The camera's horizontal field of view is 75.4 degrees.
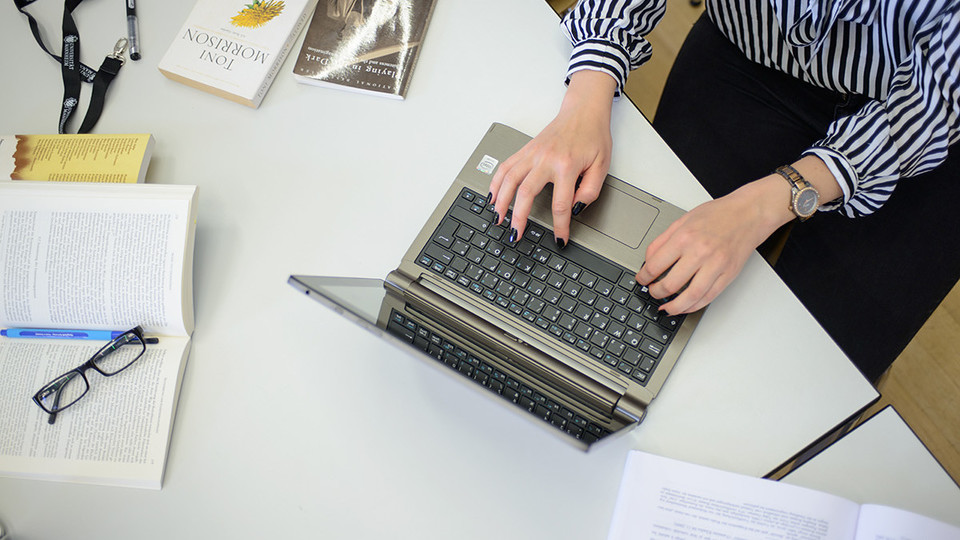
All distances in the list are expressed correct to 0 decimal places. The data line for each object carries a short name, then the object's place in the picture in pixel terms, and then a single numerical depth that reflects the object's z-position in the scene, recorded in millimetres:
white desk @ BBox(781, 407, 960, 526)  621
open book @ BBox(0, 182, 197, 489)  707
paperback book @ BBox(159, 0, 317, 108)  857
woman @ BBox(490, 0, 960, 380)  678
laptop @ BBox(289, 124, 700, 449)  635
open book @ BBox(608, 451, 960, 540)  597
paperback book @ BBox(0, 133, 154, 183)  805
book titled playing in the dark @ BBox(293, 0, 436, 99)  851
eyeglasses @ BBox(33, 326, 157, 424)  714
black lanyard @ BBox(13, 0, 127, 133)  874
